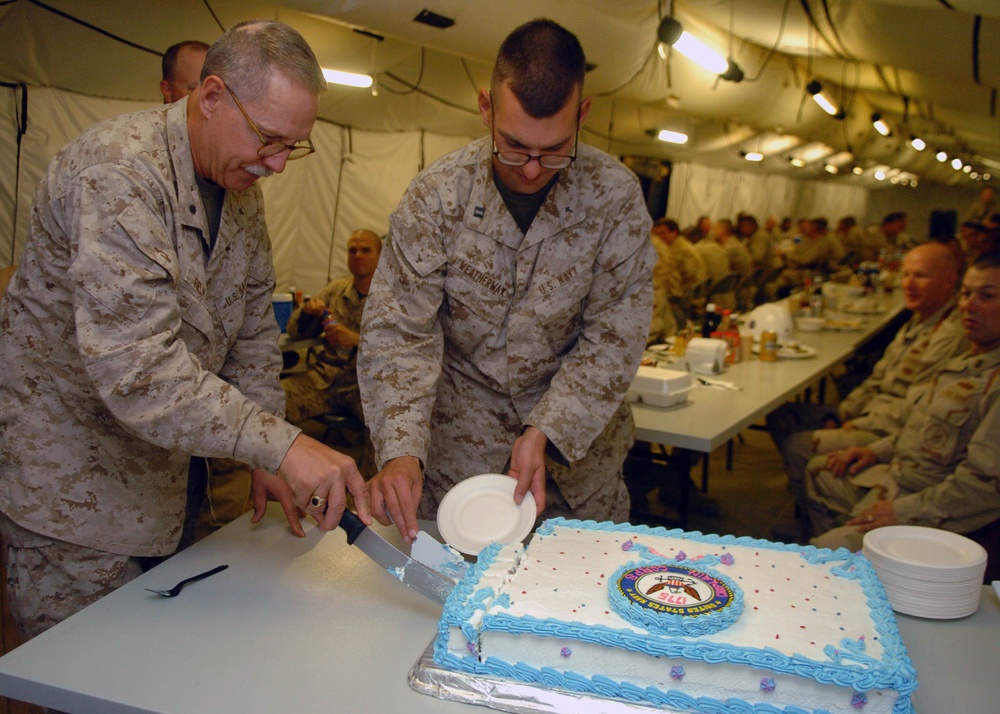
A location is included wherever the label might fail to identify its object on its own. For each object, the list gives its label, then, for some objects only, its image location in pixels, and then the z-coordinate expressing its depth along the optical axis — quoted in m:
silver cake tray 1.20
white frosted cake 1.16
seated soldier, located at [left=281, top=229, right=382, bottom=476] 5.14
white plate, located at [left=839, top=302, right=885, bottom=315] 7.30
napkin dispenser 4.16
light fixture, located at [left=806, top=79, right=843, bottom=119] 8.21
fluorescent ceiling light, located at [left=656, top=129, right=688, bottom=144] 11.28
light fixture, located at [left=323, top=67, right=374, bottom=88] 6.02
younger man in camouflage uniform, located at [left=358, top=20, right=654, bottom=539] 1.89
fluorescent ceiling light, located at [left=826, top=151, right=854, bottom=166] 17.12
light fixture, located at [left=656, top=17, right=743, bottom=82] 5.22
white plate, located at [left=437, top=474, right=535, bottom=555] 1.69
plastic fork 1.56
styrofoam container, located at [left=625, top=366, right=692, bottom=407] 3.43
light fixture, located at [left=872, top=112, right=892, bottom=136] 11.89
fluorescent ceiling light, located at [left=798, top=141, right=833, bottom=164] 15.57
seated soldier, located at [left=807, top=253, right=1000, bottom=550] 2.66
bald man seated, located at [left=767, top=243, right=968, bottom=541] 3.95
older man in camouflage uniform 1.47
